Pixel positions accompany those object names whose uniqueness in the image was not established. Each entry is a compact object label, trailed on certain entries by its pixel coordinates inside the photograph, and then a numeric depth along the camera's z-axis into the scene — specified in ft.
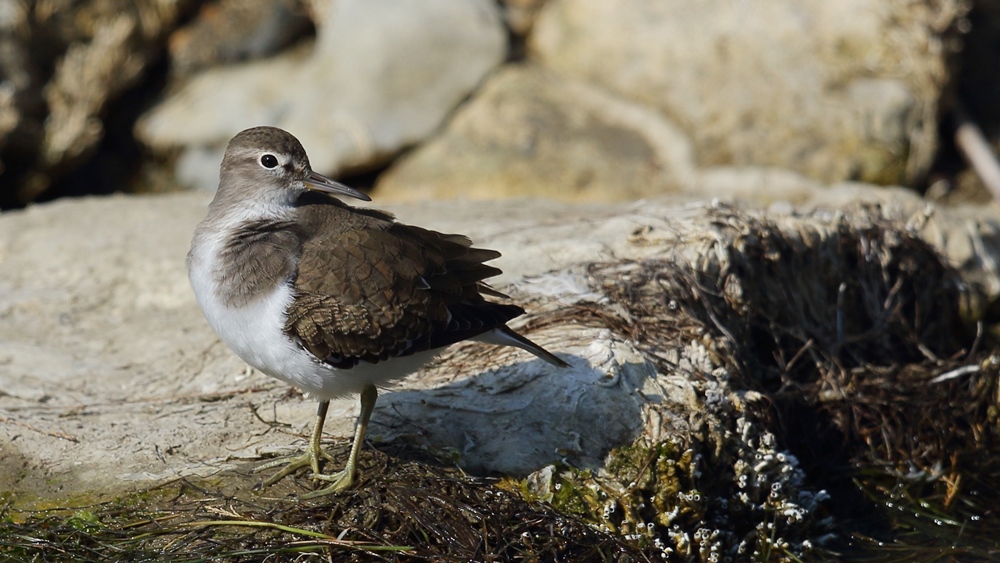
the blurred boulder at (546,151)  65.00
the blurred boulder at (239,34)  72.90
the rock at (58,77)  68.64
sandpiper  31.01
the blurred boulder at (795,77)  63.46
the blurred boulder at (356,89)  67.51
